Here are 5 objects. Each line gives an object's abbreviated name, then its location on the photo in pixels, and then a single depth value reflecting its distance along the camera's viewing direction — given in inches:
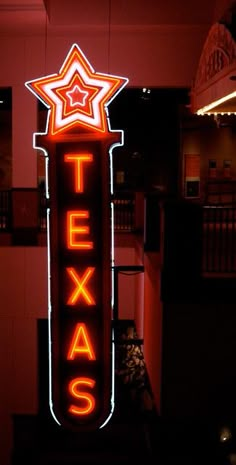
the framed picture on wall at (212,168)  693.9
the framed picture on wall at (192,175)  680.4
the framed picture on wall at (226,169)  698.8
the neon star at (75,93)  356.2
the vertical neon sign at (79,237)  348.2
